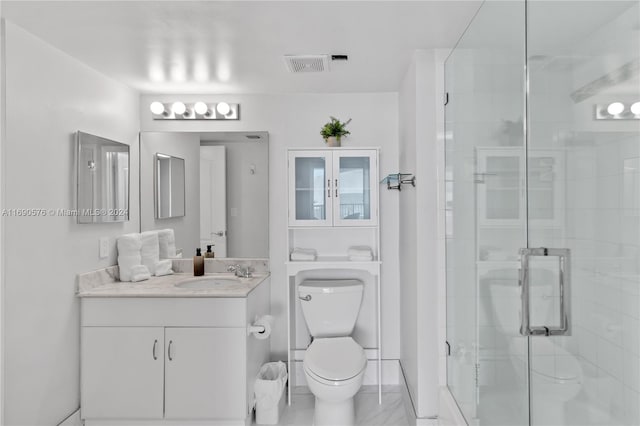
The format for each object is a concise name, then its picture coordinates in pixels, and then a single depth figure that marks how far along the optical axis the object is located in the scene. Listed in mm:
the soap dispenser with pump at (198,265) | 3039
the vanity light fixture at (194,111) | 3104
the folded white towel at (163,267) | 3027
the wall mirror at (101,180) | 2438
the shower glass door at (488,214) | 1356
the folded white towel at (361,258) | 2918
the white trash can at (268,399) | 2547
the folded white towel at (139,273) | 2795
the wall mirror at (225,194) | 3125
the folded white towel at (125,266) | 2787
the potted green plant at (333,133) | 2980
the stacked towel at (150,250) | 2968
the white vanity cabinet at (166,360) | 2408
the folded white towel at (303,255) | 2934
